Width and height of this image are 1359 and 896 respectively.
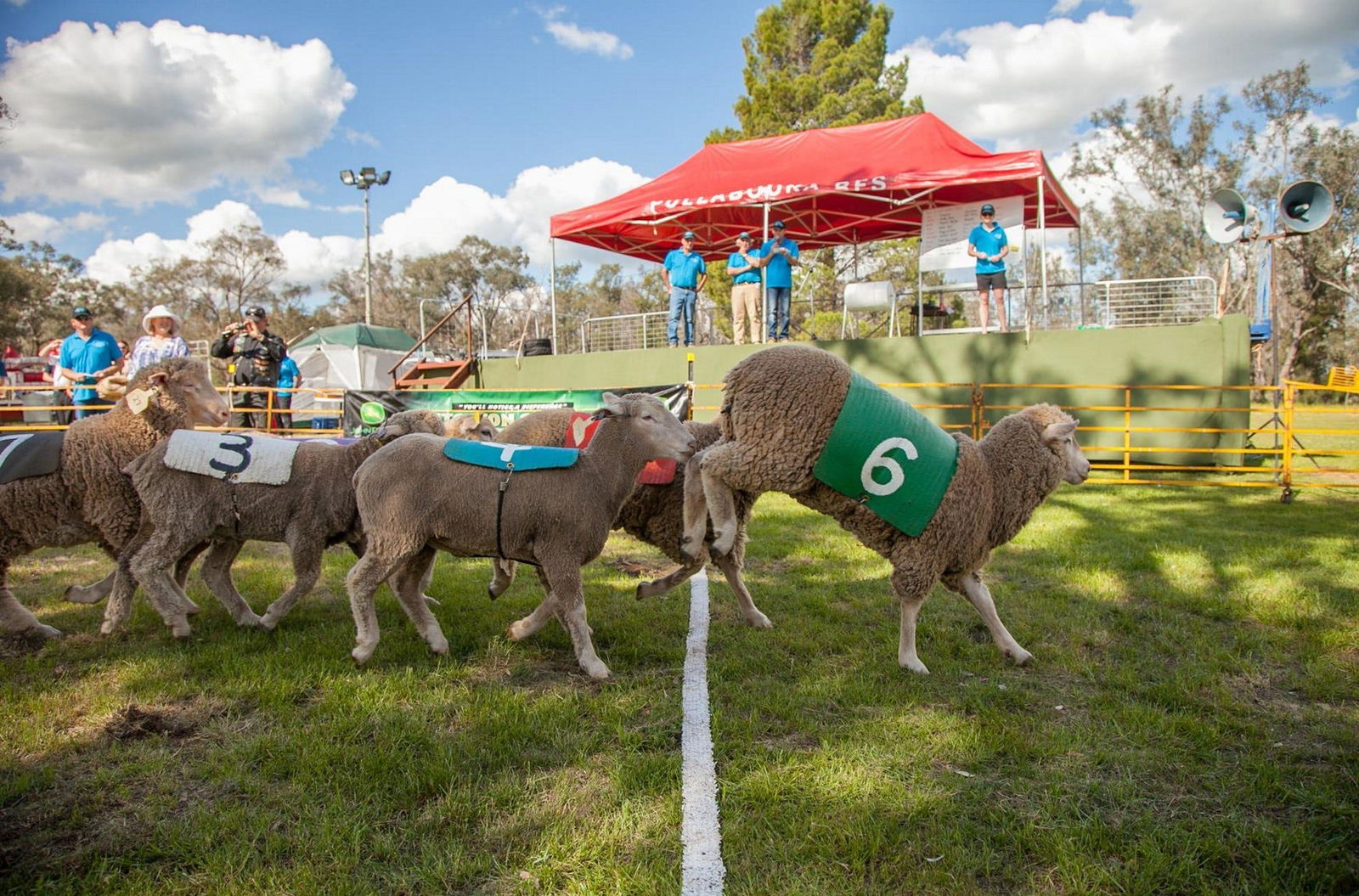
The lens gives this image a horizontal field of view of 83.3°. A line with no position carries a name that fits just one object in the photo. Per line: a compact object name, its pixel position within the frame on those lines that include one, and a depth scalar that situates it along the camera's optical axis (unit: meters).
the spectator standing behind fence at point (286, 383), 13.07
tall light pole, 25.75
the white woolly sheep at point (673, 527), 4.80
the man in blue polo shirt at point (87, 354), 7.92
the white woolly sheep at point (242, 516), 4.52
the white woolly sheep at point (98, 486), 4.50
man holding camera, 10.09
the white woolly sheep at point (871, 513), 4.08
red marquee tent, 13.35
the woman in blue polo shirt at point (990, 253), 12.20
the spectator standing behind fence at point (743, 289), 13.57
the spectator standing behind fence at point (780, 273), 13.12
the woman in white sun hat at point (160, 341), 6.98
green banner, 11.05
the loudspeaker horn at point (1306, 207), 11.60
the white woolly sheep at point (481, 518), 4.11
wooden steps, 17.44
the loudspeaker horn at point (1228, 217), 12.72
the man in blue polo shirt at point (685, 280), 13.47
